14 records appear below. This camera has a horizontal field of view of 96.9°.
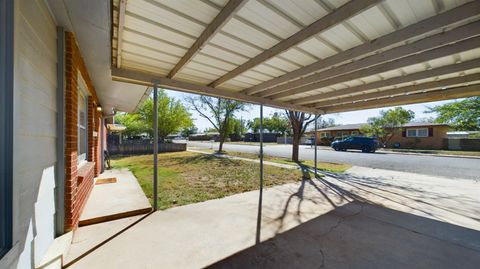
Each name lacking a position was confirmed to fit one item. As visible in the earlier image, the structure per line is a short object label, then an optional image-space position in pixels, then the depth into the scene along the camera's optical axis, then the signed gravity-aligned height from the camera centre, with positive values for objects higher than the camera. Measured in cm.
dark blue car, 2059 -77
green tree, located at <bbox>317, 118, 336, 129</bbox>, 5490 +390
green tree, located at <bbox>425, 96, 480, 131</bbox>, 1505 +173
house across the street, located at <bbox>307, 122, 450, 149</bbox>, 2538 +1
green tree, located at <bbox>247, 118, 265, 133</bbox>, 6059 +346
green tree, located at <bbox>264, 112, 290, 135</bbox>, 5421 +304
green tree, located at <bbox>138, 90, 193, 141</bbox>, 1995 +211
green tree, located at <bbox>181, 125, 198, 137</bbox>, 7204 +123
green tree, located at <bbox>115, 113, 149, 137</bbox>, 2395 +167
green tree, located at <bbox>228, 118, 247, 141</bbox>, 5494 +86
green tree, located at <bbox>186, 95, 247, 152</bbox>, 2092 +270
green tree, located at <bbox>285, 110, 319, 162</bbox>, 1267 +74
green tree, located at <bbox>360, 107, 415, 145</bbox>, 2581 +148
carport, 248 +141
